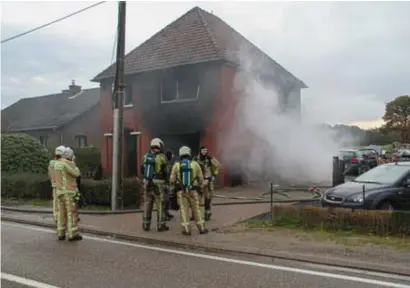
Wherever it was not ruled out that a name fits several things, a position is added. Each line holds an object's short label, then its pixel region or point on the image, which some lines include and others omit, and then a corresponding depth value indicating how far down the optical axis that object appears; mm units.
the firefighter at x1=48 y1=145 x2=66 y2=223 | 8926
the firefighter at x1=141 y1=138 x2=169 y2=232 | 9391
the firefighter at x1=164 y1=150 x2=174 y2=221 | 9736
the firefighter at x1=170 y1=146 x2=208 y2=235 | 9008
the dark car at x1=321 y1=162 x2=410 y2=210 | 10164
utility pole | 12477
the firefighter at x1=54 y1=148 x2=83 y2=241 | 8656
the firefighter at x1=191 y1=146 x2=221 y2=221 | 10586
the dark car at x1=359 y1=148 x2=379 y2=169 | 18244
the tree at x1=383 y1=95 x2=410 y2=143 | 51562
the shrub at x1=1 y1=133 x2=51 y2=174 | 18156
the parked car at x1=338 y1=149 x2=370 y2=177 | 16295
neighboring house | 36531
